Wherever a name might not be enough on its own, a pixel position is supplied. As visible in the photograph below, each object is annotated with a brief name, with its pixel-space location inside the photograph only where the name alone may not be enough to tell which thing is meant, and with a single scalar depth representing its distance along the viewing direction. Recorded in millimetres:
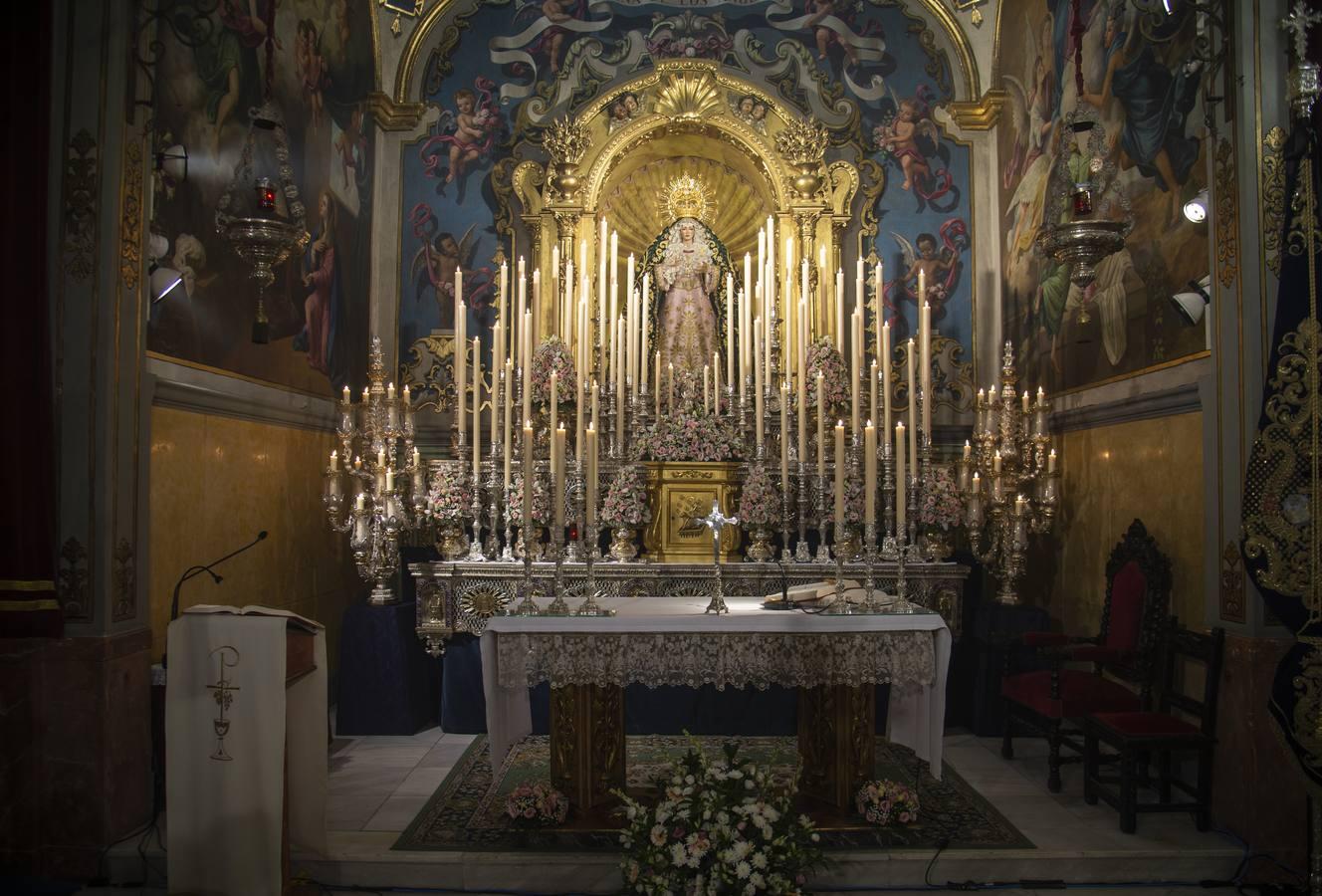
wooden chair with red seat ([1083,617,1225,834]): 5254
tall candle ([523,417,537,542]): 4968
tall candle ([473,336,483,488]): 6963
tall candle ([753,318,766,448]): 7543
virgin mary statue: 8570
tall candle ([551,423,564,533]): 4861
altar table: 5148
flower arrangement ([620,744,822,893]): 4227
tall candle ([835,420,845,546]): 4973
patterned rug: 5168
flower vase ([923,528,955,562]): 7414
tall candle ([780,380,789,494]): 6790
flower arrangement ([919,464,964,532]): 7250
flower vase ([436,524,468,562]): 7441
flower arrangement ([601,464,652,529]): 7172
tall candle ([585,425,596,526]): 4977
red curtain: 4918
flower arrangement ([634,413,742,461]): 7414
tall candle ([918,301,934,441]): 7070
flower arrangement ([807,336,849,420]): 7945
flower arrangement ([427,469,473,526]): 7285
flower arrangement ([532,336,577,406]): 7945
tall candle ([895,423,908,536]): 5094
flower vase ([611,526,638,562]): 7332
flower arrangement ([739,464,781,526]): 7199
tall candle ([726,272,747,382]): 8055
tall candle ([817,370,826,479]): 6402
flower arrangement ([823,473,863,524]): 7352
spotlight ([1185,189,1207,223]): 5930
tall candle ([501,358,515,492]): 6965
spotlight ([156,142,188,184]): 5926
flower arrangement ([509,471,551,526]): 7388
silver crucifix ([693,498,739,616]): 5275
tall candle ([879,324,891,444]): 7103
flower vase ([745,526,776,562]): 7363
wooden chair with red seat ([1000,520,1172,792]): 6016
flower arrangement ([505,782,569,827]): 5276
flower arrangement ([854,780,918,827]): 5273
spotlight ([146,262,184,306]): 5848
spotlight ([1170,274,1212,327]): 5836
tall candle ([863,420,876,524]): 4801
